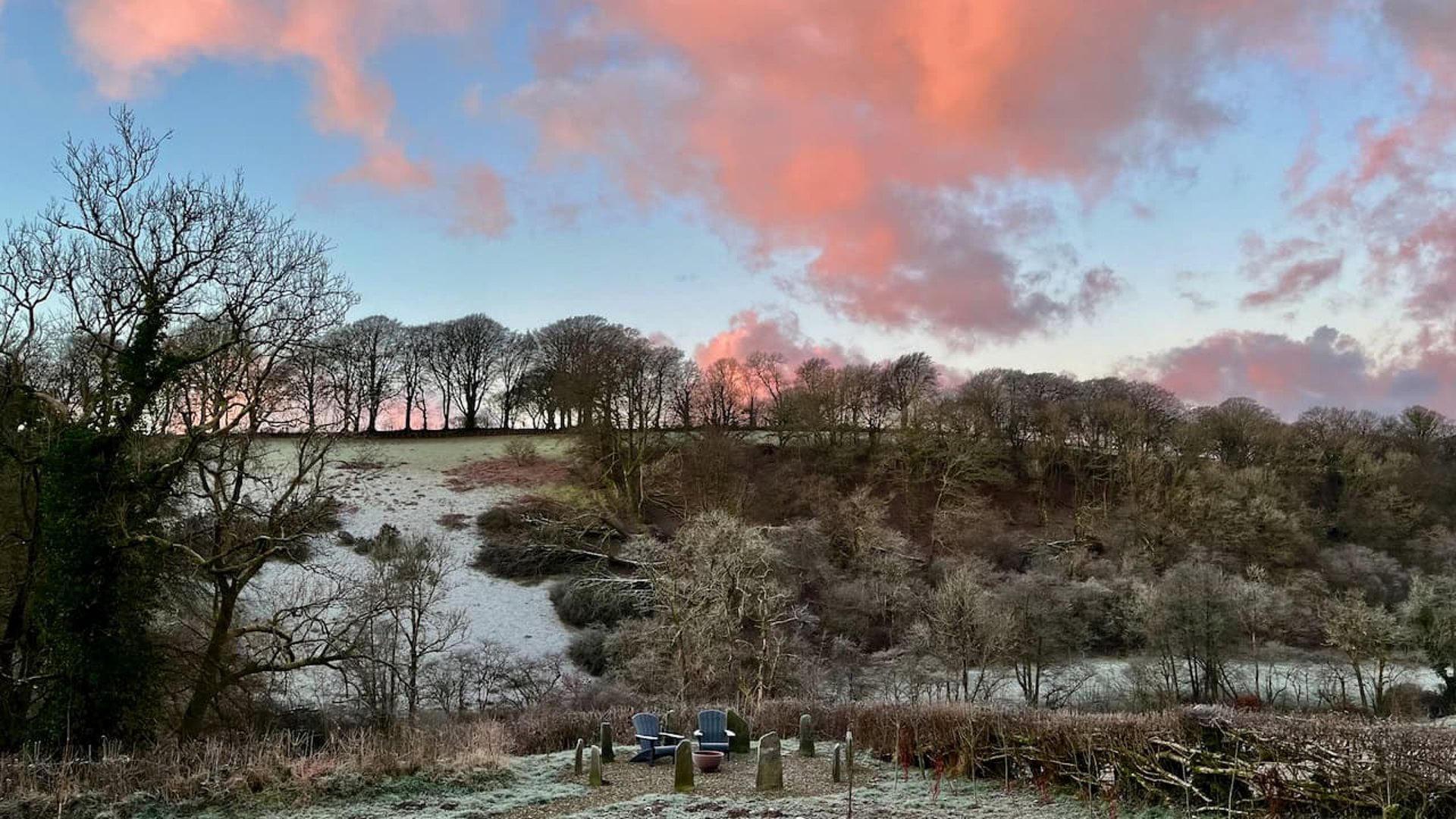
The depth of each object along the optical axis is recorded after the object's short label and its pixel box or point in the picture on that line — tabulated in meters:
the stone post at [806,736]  16.00
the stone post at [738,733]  16.59
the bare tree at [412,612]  24.27
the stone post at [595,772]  13.52
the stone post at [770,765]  13.07
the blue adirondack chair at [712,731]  15.88
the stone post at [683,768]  13.03
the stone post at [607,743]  15.53
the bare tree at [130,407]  14.81
